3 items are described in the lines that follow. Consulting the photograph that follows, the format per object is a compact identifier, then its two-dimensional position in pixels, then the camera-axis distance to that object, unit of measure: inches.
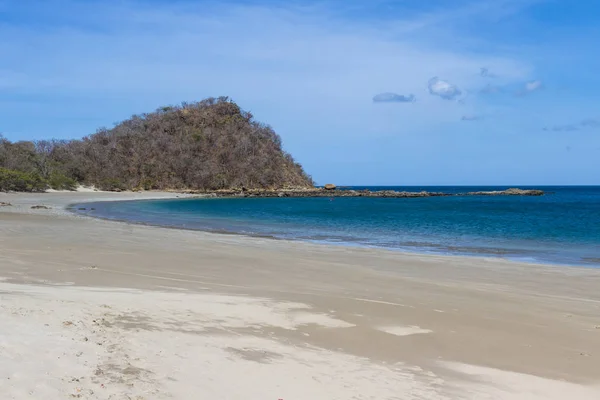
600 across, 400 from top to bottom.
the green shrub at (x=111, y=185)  3845.0
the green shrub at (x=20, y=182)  2608.3
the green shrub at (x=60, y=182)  3149.6
